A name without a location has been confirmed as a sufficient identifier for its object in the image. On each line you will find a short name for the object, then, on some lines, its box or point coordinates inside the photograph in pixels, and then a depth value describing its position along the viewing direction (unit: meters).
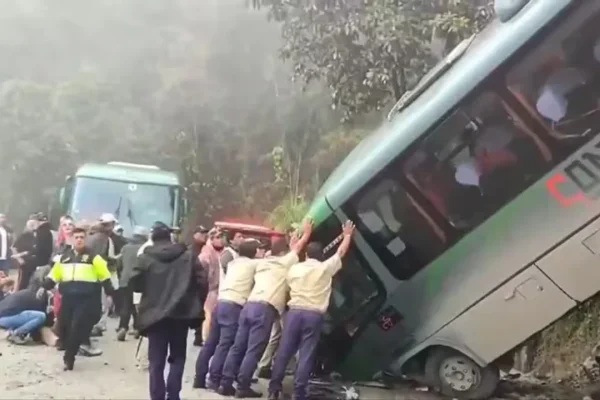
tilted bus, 5.84
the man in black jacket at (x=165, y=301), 5.23
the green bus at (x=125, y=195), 11.52
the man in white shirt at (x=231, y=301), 6.20
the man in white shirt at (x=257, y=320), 6.03
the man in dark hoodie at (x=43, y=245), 8.95
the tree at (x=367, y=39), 9.70
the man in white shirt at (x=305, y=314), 5.84
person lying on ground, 7.62
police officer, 6.67
